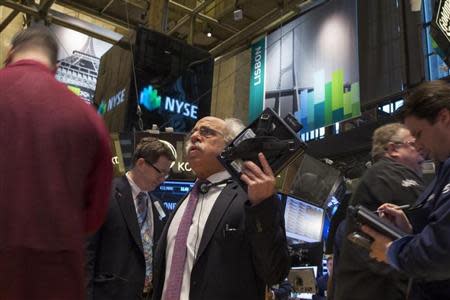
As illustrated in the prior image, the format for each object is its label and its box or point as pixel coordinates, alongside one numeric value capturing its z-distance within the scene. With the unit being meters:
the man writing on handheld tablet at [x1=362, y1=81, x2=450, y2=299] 1.71
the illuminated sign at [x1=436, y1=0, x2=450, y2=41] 4.70
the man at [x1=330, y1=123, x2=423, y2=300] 2.43
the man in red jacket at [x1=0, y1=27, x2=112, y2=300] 1.18
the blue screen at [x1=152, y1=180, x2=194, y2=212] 5.33
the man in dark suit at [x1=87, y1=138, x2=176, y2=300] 2.82
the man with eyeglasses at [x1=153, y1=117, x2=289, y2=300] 2.07
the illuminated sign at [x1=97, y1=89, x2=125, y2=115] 6.06
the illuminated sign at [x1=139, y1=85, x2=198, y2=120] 5.94
